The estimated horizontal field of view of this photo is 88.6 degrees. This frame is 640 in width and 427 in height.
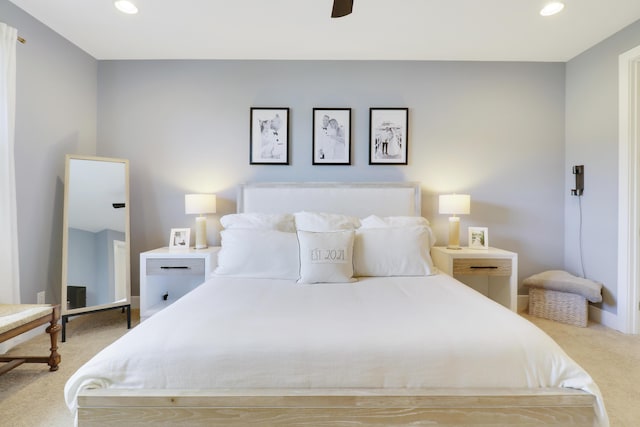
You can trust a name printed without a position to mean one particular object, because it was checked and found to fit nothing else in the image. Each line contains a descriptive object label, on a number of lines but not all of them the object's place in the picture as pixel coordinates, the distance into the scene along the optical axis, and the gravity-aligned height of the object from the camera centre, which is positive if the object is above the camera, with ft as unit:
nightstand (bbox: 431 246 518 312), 9.49 -1.63
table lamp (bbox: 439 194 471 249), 10.33 +0.01
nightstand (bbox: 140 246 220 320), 9.46 -1.66
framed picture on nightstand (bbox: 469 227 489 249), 10.69 -0.93
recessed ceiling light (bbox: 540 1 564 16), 7.97 +5.01
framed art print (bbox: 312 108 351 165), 11.20 +2.50
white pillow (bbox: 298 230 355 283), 7.41 -1.11
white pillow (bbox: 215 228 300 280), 7.74 -1.14
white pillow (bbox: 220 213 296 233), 9.42 -0.36
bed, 3.95 -2.08
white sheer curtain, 7.72 +0.74
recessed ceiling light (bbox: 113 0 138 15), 8.02 +5.05
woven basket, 9.73 -2.98
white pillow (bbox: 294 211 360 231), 9.14 -0.36
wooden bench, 6.28 -2.33
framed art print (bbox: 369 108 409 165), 11.21 +2.54
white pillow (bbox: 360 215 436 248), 9.28 -0.37
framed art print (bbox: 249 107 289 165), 11.20 +2.49
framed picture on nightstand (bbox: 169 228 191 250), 10.72 -0.94
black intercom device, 10.59 +1.00
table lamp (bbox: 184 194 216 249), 10.30 +0.02
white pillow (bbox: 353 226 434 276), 7.92 -1.10
